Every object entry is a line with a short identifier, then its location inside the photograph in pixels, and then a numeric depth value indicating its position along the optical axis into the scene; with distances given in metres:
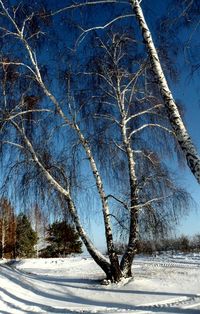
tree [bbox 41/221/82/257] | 40.49
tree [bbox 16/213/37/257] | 40.76
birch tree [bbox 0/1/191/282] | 11.34
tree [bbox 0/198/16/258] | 36.05
